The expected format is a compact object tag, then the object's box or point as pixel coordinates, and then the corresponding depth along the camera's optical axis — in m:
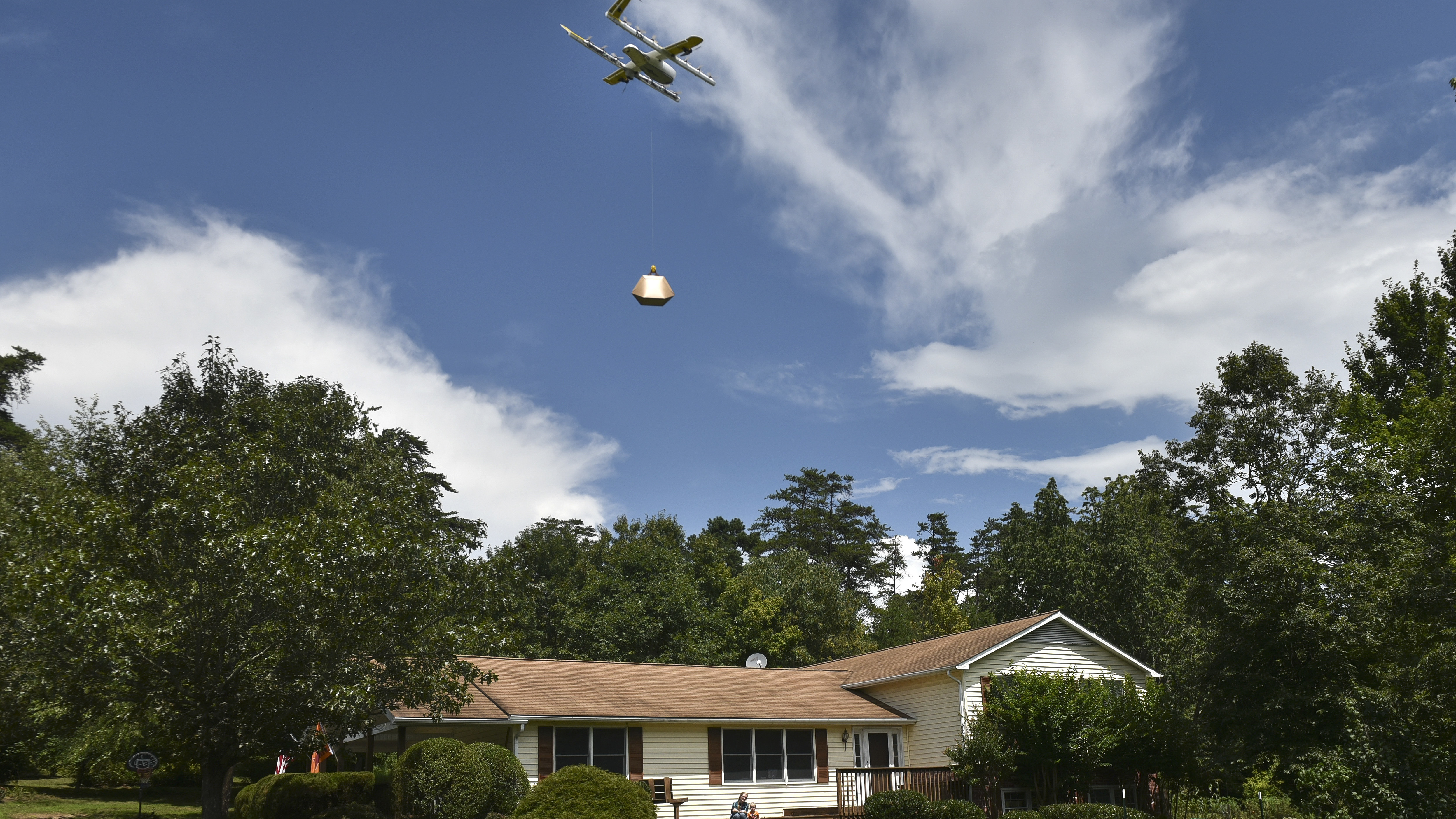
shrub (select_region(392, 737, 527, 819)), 16.72
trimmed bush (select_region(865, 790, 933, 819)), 19.97
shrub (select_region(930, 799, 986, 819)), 19.39
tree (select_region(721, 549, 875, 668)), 42.62
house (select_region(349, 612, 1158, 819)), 20.64
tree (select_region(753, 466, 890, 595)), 75.44
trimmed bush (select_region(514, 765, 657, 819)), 13.69
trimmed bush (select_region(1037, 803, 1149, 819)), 18.69
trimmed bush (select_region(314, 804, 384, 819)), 18.05
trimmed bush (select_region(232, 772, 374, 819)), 19.91
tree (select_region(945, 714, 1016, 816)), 20.98
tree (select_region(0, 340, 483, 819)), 15.48
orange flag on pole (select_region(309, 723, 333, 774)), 25.16
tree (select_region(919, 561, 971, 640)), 45.53
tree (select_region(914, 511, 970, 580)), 85.44
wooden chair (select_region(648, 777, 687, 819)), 20.62
